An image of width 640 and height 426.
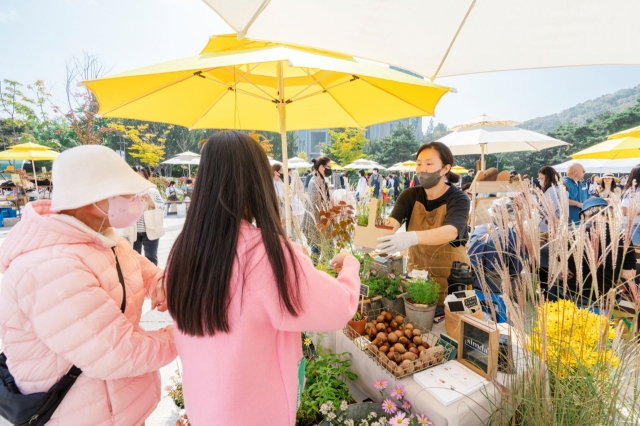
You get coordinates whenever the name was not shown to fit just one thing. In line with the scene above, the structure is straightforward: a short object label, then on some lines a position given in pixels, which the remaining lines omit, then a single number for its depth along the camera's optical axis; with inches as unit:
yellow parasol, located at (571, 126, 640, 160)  231.9
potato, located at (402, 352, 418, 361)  56.7
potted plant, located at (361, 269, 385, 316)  76.0
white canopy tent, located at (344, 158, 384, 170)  856.9
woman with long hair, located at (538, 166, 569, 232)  198.6
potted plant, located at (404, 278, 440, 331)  67.7
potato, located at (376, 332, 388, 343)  62.4
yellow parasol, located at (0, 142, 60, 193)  353.7
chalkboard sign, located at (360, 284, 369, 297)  67.2
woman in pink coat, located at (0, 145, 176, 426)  41.4
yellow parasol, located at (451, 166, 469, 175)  723.7
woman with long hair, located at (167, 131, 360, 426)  36.7
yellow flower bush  44.9
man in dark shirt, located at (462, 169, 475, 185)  588.5
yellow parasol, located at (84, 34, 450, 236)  66.2
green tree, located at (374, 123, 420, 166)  1621.6
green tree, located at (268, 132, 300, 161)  1551.4
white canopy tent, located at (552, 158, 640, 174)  394.6
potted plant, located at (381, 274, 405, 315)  75.6
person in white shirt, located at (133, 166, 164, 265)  168.5
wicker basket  55.6
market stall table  48.7
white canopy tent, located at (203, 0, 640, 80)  55.6
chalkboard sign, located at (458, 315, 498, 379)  51.7
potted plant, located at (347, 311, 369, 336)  68.6
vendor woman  85.3
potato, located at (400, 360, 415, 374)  55.2
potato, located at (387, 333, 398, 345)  61.6
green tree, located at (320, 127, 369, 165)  1089.4
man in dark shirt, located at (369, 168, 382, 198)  661.9
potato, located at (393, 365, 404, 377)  54.6
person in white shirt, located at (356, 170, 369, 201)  533.0
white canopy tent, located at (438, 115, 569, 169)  228.2
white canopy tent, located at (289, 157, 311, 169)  768.1
